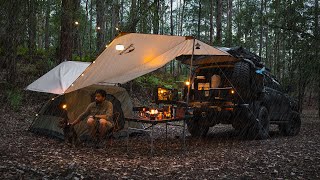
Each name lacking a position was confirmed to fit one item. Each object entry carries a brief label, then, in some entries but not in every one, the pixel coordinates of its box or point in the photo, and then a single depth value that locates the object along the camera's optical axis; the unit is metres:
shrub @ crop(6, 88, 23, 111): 12.11
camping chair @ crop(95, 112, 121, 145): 7.91
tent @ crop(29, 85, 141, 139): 8.20
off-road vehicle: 8.18
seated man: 7.07
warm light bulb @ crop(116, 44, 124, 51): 7.23
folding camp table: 6.49
